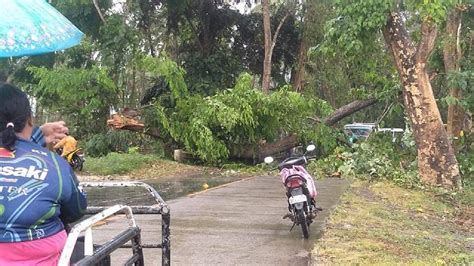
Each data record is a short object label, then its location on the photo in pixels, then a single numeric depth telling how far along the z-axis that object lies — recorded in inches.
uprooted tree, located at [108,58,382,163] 692.7
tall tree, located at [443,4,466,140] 664.5
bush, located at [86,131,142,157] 782.5
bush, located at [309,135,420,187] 576.1
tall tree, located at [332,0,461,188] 491.2
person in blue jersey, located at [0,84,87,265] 101.2
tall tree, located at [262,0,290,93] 816.9
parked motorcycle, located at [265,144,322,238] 287.9
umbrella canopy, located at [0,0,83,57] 110.0
